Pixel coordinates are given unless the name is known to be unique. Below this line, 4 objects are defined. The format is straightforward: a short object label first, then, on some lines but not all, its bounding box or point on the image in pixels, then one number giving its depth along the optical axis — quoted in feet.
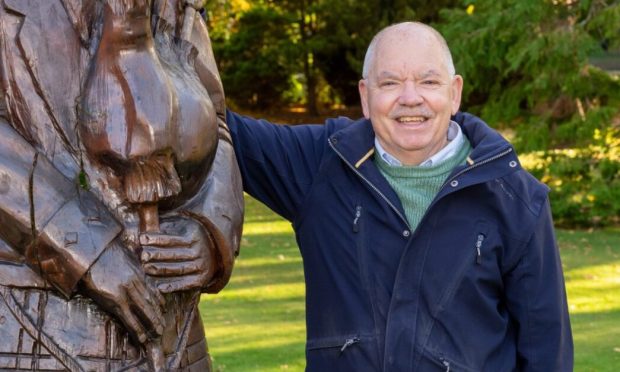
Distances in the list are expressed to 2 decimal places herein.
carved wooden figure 8.41
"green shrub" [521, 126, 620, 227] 41.75
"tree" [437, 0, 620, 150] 41.60
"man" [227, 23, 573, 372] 9.92
